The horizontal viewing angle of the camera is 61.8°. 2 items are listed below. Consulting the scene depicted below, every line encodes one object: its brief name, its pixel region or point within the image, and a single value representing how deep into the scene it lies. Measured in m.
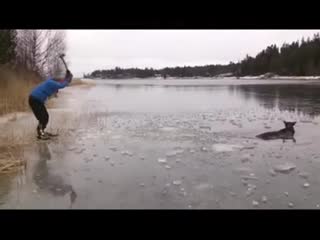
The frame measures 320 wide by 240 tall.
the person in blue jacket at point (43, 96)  6.04
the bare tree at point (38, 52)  19.79
